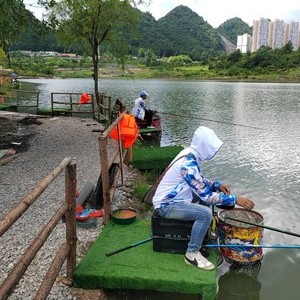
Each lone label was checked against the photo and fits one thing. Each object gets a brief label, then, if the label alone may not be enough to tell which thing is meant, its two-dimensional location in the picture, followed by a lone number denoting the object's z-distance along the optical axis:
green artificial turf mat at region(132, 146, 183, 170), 9.62
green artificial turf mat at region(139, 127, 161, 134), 13.54
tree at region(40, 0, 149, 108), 17.00
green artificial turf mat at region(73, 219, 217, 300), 4.07
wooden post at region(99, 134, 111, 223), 5.39
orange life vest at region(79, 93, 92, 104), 20.06
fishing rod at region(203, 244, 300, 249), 4.41
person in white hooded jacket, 4.09
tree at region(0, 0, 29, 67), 8.70
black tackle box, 4.43
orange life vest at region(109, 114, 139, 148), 7.86
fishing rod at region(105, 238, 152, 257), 4.58
